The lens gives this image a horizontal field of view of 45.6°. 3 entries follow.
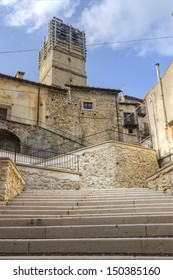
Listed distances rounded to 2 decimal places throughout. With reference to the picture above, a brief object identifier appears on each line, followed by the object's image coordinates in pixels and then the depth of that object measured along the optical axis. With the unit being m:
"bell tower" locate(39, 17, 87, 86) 23.48
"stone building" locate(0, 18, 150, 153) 15.46
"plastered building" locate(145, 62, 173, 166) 12.23
